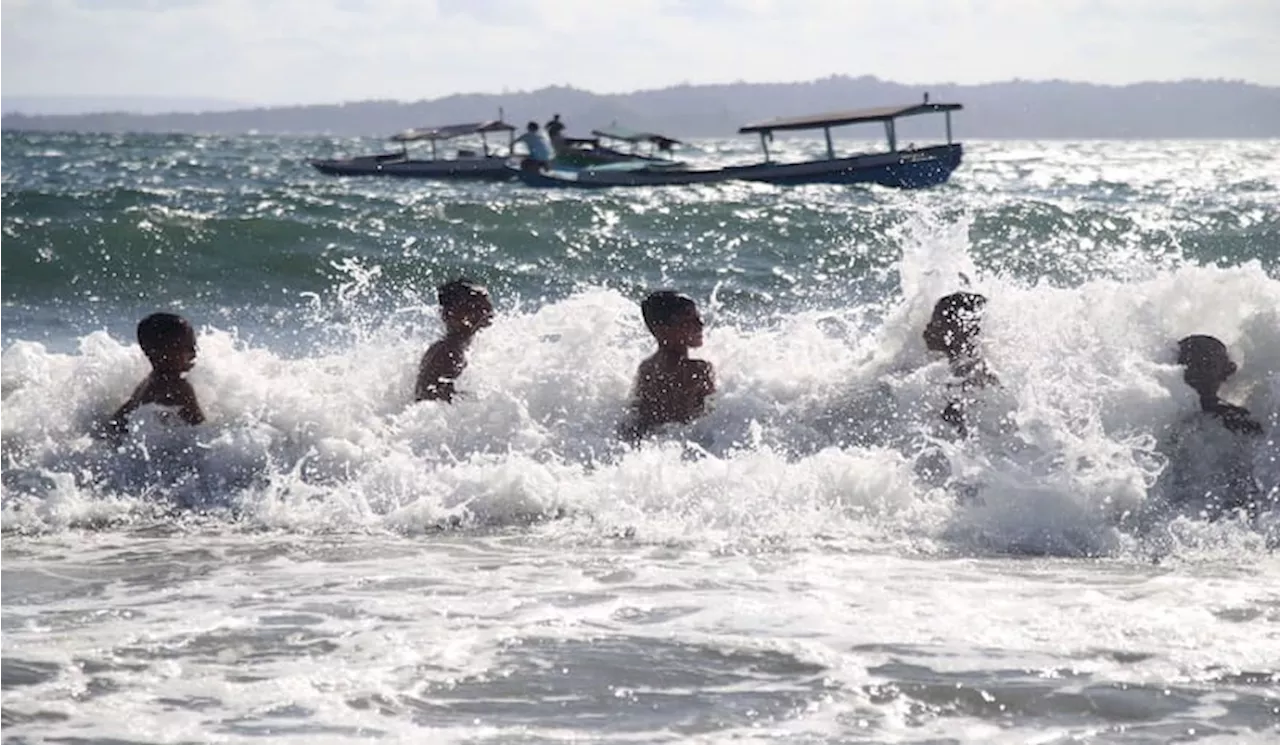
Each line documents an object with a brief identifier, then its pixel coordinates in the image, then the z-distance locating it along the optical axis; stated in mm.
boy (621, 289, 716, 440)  17687
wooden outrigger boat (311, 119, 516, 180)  76250
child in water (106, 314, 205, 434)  17812
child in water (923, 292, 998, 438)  17486
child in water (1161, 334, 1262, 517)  15242
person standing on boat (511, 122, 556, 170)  75375
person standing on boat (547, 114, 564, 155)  80312
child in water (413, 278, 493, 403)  18766
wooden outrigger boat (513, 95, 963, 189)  61062
